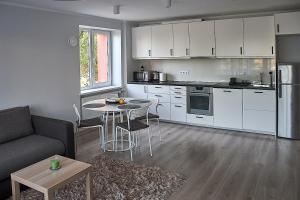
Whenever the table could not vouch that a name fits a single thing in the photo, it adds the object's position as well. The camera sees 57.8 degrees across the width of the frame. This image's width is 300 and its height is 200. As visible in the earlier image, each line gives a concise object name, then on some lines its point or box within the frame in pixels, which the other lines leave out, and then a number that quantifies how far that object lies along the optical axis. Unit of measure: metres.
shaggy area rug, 2.91
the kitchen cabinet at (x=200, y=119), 5.57
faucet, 5.46
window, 5.79
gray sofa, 2.92
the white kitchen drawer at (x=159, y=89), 6.03
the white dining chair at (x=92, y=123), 4.16
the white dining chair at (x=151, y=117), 4.65
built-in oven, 5.52
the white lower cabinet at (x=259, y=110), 4.90
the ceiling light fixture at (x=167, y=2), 3.97
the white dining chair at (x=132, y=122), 3.95
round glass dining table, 4.02
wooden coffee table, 2.28
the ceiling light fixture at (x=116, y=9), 4.46
